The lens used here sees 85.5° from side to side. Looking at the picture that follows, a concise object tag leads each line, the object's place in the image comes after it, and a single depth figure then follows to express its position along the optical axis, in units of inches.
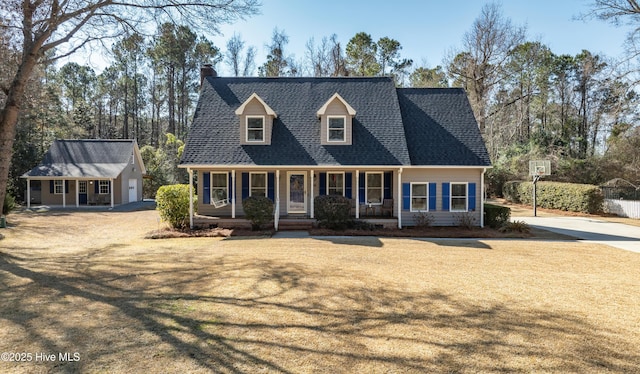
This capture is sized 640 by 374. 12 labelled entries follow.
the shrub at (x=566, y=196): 829.8
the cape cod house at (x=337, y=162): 588.7
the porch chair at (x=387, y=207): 614.9
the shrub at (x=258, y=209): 542.3
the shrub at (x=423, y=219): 597.1
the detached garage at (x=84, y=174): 1026.1
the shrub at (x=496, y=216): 592.7
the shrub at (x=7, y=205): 655.8
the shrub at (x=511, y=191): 1121.1
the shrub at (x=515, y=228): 551.2
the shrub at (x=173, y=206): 569.6
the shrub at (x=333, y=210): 541.6
